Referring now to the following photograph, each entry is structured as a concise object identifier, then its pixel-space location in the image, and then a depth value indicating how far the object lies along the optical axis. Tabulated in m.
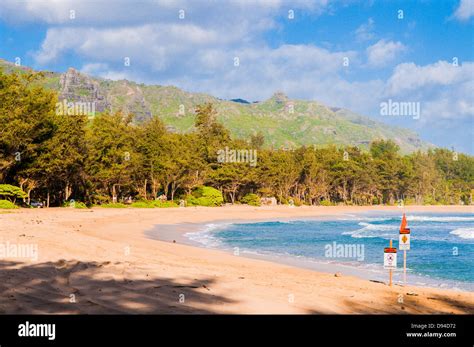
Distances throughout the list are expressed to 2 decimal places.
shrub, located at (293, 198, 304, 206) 97.31
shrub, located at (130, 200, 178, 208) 59.93
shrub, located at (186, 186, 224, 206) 71.88
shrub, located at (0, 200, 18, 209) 38.97
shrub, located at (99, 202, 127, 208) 55.19
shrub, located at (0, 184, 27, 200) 41.69
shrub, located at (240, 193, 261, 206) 85.00
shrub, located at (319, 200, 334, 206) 109.62
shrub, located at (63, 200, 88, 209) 49.84
